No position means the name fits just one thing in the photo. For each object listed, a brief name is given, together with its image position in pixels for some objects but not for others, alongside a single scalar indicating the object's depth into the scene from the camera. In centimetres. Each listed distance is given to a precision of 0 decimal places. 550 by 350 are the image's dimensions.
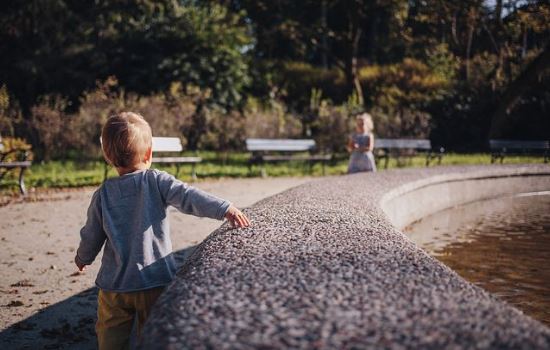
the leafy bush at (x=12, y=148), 989
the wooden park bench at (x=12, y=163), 882
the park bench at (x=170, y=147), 1037
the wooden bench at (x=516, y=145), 1579
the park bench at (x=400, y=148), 1454
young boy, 252
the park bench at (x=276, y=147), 1302
